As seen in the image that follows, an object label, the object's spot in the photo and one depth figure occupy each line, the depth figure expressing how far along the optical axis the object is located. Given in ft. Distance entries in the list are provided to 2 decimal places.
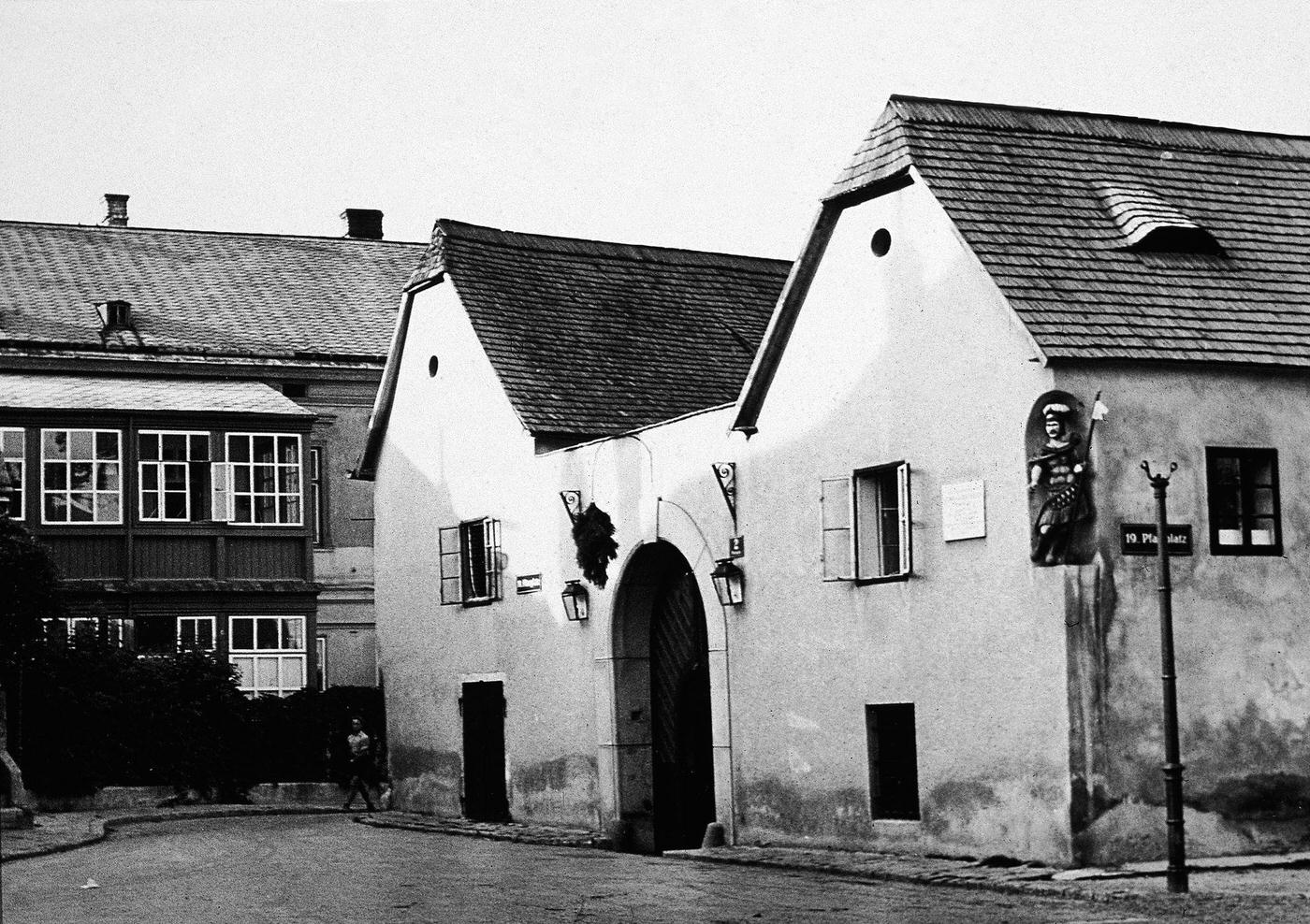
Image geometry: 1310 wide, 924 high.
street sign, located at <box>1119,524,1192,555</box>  64.90
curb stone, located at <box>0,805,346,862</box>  81.00
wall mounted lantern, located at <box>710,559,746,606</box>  79.36
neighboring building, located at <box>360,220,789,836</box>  92.02
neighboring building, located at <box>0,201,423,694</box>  118.62
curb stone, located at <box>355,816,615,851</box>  84.02
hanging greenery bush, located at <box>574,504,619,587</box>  87.76
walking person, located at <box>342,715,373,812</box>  108.37
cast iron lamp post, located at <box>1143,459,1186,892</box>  55.31
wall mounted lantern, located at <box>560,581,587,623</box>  89.92
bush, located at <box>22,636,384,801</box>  106.42
